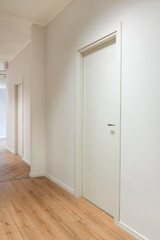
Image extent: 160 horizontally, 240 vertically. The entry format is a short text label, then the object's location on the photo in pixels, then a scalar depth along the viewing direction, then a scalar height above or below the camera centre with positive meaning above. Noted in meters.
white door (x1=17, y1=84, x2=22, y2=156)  5.92 -0.32
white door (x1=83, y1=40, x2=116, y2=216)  2.46 -0.21
